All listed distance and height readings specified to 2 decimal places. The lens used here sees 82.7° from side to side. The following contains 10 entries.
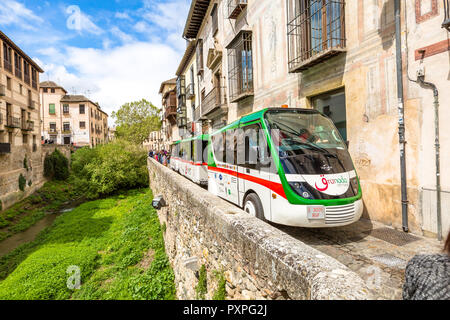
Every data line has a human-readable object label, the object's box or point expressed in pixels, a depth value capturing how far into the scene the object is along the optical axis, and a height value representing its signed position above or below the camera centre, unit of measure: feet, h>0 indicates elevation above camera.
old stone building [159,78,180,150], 107.60 +19.93
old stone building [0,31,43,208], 63.00 +11.16
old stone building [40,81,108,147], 147.54 +28.31
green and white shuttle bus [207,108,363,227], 13.99 -0.89
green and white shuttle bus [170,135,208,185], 37.27 +0.14
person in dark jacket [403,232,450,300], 3.67 -1.90
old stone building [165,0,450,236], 15.38 +5.80
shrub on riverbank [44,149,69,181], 89.68 -0.79
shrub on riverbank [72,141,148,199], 73.72 -2.24
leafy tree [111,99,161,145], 126.98 +20.62
